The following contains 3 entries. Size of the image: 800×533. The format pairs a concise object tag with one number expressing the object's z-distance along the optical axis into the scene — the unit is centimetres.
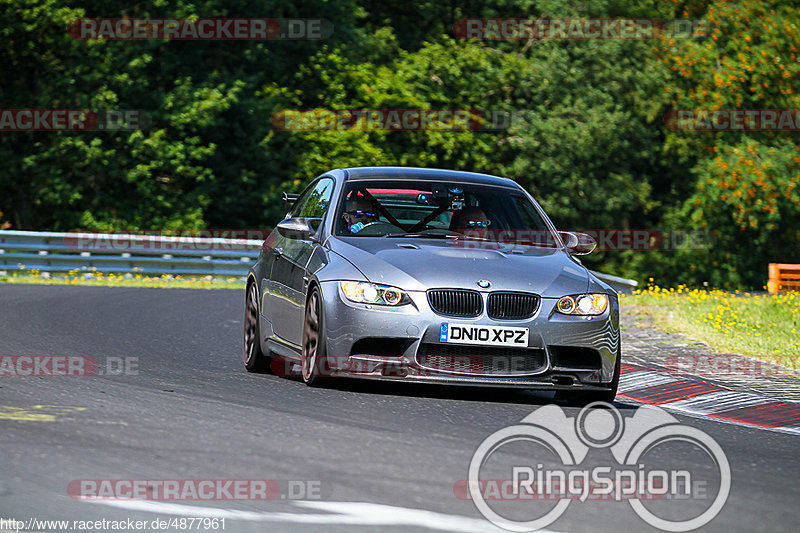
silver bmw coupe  1762
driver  2020
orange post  6862
